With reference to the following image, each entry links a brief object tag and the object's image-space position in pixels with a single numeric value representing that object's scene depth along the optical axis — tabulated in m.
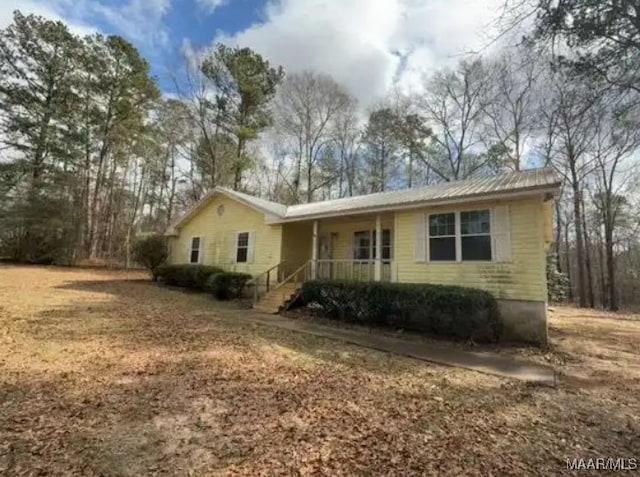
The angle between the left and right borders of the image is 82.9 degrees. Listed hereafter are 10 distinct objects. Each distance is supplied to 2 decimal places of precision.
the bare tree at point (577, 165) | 21.89
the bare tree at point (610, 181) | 21.27
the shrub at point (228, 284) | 13.56
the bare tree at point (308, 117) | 29.02
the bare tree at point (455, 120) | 25.50
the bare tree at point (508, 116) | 22.52
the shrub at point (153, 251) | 18.73
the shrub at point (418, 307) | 8.19
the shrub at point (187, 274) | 15.23
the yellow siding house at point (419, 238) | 8.52
